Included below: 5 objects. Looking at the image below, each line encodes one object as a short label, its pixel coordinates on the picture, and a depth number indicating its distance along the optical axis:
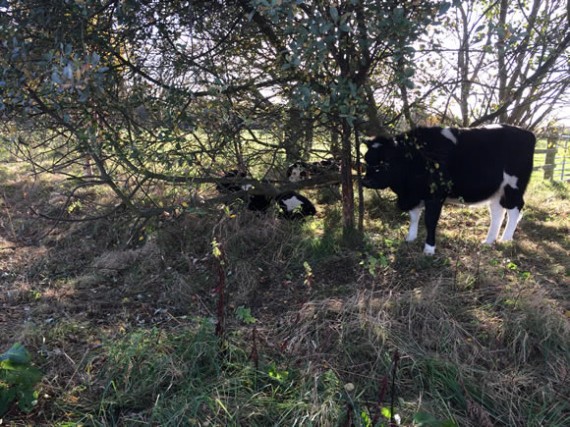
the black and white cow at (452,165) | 5.12
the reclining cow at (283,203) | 6.09
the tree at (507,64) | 4.69
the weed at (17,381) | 2.83
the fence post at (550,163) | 10.71
